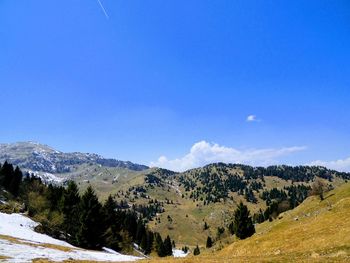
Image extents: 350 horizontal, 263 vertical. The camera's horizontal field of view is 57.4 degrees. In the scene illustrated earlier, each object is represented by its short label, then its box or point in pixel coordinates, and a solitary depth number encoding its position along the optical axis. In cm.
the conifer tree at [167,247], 15859
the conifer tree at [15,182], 12888
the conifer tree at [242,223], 10669
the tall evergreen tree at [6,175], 12770
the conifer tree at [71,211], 7700
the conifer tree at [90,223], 7156
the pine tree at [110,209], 10394
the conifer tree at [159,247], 14445
